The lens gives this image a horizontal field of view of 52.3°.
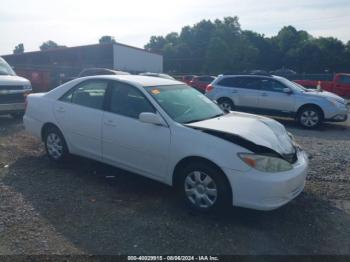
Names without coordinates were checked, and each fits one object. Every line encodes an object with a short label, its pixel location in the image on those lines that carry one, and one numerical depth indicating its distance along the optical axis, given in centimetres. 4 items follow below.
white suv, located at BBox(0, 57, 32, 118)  984
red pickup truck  2141
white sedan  400
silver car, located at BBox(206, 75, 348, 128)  1098
